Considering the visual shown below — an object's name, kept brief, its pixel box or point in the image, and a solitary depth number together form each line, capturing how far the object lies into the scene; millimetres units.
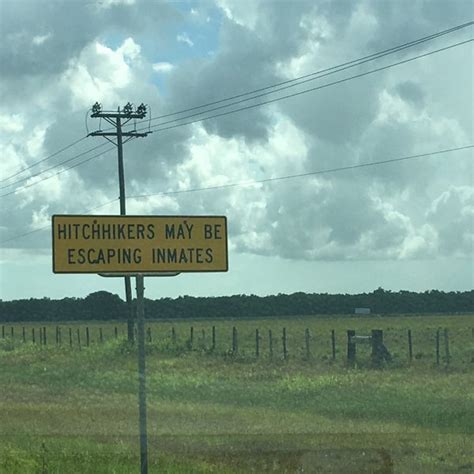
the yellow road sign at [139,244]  9039
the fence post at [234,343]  35728
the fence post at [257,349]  34734
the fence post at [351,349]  31047
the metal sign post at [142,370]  8828
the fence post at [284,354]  33375
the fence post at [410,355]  31484
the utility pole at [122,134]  38406
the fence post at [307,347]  33094
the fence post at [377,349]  29766
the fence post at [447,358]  29378
